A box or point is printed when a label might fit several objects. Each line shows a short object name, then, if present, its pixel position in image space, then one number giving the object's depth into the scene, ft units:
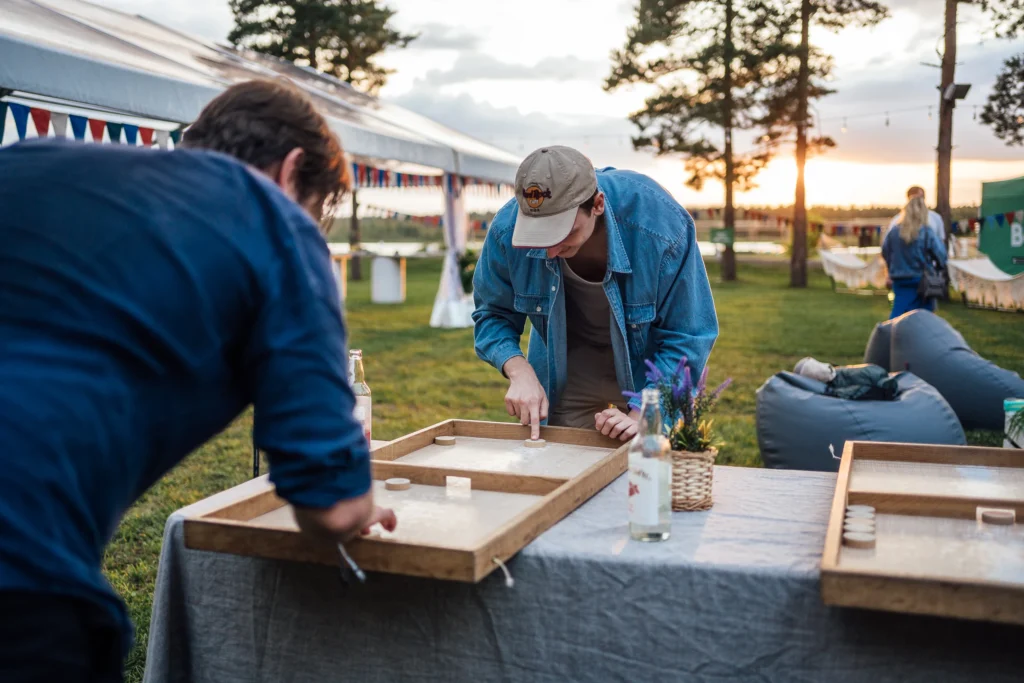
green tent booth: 59.72
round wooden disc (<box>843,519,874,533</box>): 5.37
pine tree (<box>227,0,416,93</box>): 73.82
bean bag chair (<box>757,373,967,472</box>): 14.80
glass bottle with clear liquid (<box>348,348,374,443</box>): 7.80
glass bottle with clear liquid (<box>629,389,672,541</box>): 5.60
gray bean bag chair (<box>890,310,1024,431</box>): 20.13
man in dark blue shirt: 3.47
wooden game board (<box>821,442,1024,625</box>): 4.50
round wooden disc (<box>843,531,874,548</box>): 5.22
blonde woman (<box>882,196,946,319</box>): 28.58
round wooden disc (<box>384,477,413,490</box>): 6.67
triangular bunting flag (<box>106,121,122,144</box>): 20.56
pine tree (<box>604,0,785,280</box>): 70.59
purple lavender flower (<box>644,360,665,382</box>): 6.15
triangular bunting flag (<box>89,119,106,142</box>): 20.22
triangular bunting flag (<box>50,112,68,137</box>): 19.29
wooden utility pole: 53.01
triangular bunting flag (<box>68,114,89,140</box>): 19.92
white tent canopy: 15.40
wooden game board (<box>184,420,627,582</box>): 5.10
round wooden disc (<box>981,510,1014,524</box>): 5.75
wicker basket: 6.39
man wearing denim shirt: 7.66
